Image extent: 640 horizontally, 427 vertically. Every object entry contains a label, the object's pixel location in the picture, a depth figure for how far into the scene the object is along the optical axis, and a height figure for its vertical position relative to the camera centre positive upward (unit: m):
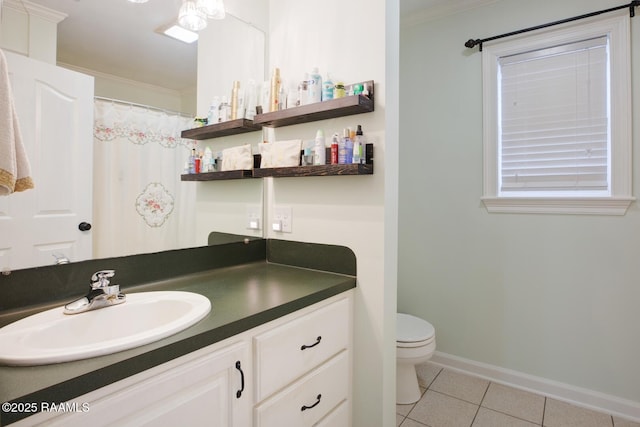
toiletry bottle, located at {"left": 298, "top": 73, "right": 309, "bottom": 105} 1.47 +0.55
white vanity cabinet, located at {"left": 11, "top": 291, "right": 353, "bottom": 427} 0.70 -0.44
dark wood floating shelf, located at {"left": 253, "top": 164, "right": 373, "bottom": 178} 1.30 +0.20
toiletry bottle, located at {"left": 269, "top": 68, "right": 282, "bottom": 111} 1.58 +0.59
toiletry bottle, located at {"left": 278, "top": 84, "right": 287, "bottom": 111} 1.56 +0.55
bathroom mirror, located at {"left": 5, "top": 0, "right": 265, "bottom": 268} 1.51 +0.06
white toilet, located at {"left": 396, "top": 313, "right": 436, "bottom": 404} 1.90 -0.77
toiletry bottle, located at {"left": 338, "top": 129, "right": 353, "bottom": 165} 1.34 +0.27
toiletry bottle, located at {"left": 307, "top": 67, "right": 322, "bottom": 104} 1.45 +0.56
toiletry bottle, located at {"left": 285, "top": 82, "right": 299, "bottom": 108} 1.50 +0.54
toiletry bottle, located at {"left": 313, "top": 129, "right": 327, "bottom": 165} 1.42 +0.28
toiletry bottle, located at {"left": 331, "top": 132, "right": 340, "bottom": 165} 1.38 +0.27
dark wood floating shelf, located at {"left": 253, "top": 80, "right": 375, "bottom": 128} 1.30 +0.45
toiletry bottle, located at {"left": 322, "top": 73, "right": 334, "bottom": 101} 1.41 +0.54
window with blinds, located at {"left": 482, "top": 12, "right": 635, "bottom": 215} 1.83 +0.59
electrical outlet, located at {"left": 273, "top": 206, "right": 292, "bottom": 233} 1.67 +0.00
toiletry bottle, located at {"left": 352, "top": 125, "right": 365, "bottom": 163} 1.32 +0.26
